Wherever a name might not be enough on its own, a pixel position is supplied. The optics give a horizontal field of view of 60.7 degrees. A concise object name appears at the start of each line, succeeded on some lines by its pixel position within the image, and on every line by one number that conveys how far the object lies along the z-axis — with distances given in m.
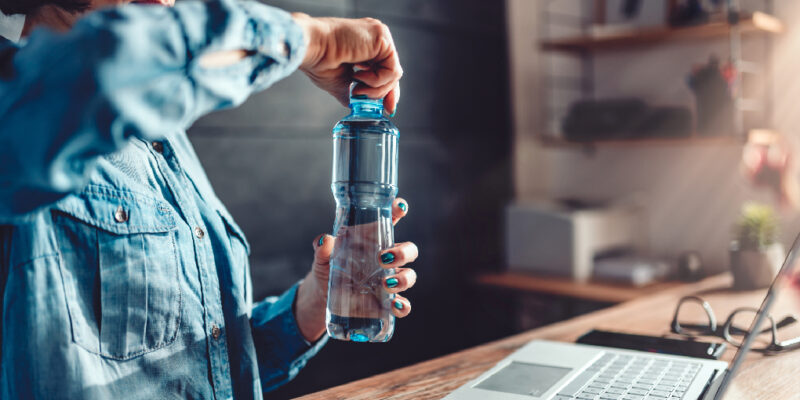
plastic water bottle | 0.87
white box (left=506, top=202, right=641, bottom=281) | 2.58
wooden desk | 0.99
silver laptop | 0.91
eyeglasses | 1.18
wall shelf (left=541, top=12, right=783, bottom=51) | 2.36
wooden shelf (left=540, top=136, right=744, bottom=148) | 2.43
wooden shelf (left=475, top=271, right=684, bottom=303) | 2.34
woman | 0.59
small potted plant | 1.79
